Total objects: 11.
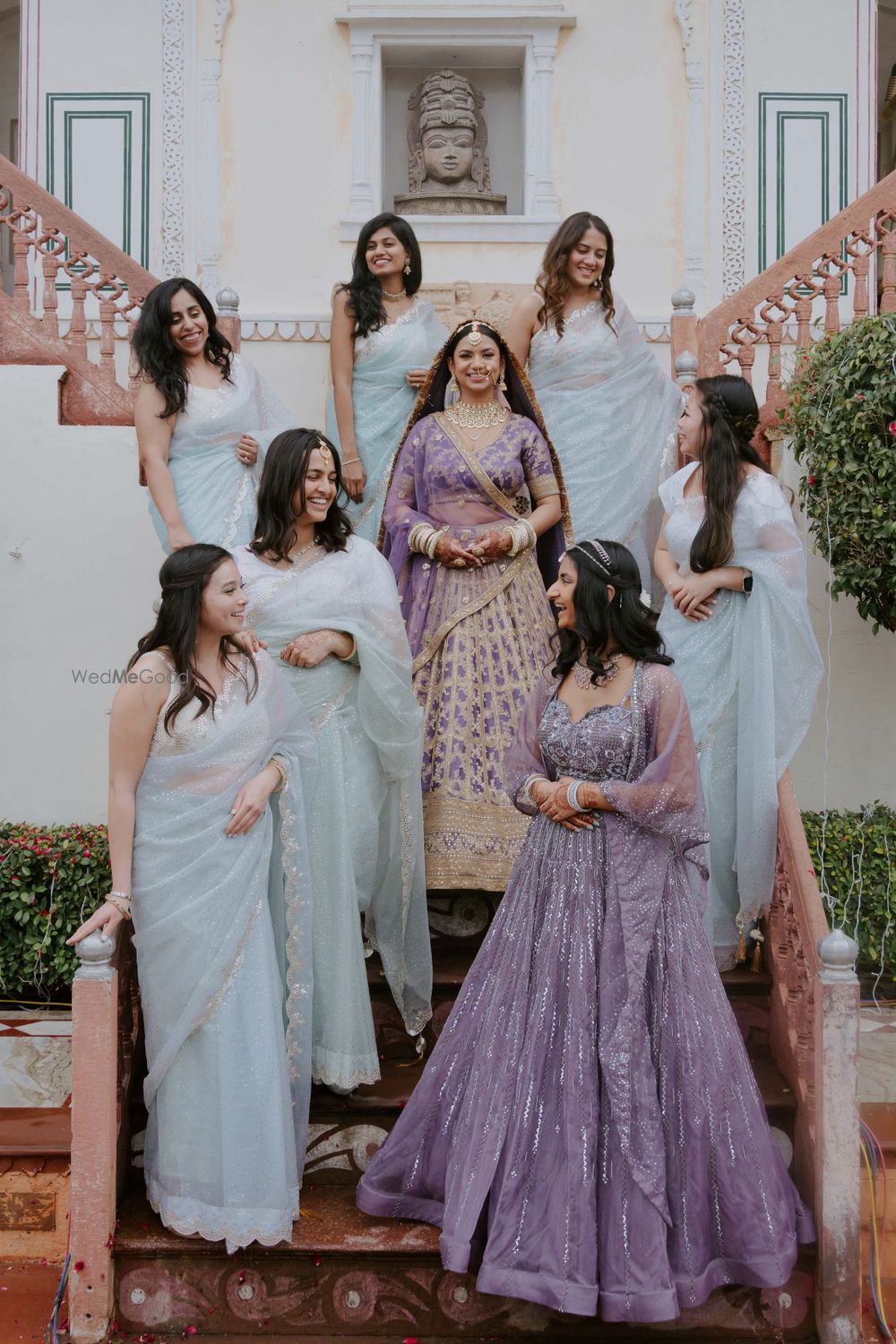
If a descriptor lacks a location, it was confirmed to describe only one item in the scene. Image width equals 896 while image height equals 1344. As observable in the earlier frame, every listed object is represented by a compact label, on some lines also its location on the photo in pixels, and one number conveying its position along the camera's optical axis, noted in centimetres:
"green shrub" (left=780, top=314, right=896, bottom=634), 523
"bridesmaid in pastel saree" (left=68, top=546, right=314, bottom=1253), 353
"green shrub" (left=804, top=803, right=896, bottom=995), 575
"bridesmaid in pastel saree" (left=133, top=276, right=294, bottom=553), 499
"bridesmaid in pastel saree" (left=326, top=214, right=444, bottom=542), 566
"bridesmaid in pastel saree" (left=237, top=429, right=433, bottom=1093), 416
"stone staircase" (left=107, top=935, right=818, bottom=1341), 350
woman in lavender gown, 329
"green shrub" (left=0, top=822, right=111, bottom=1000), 567
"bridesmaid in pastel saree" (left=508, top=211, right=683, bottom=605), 559
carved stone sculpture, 821
